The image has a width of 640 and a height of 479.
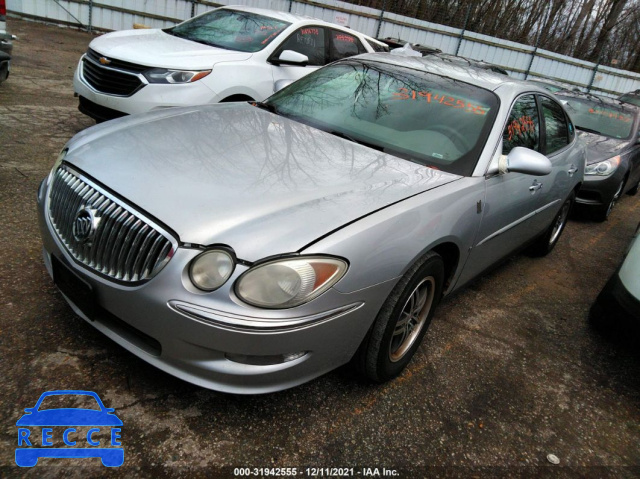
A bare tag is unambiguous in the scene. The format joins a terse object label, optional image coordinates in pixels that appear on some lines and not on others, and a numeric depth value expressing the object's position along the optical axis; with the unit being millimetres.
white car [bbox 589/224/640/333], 3100
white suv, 4930
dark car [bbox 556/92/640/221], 6262
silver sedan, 1982
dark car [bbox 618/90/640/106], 11648
